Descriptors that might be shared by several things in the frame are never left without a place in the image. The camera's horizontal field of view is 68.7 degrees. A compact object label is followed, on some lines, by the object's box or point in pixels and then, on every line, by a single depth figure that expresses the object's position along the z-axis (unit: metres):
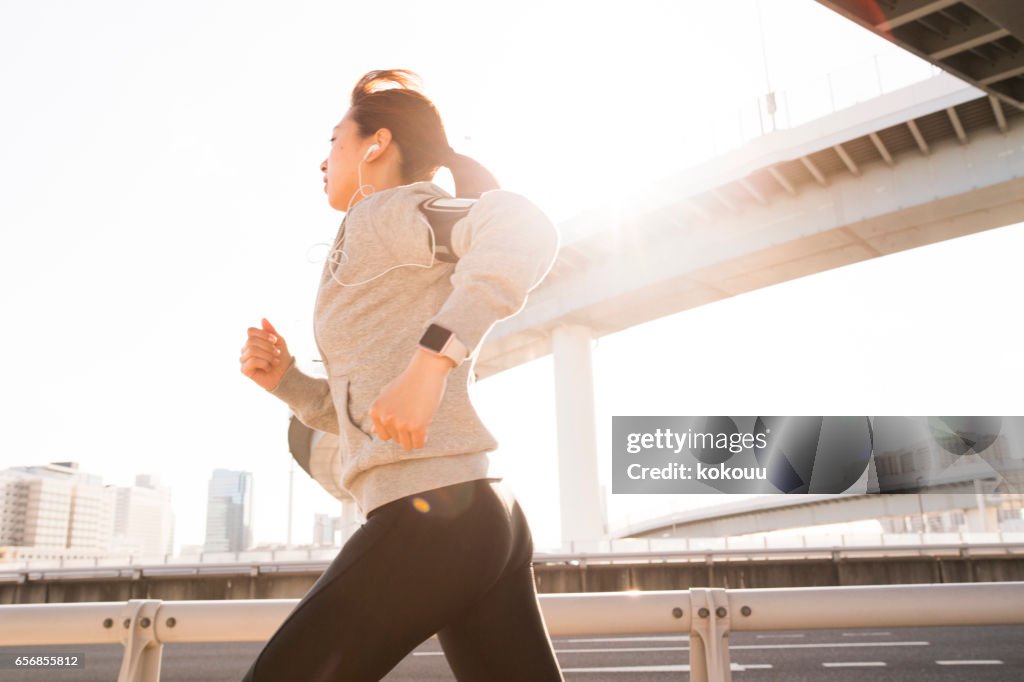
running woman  1.25
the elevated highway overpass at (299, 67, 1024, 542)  16.56
